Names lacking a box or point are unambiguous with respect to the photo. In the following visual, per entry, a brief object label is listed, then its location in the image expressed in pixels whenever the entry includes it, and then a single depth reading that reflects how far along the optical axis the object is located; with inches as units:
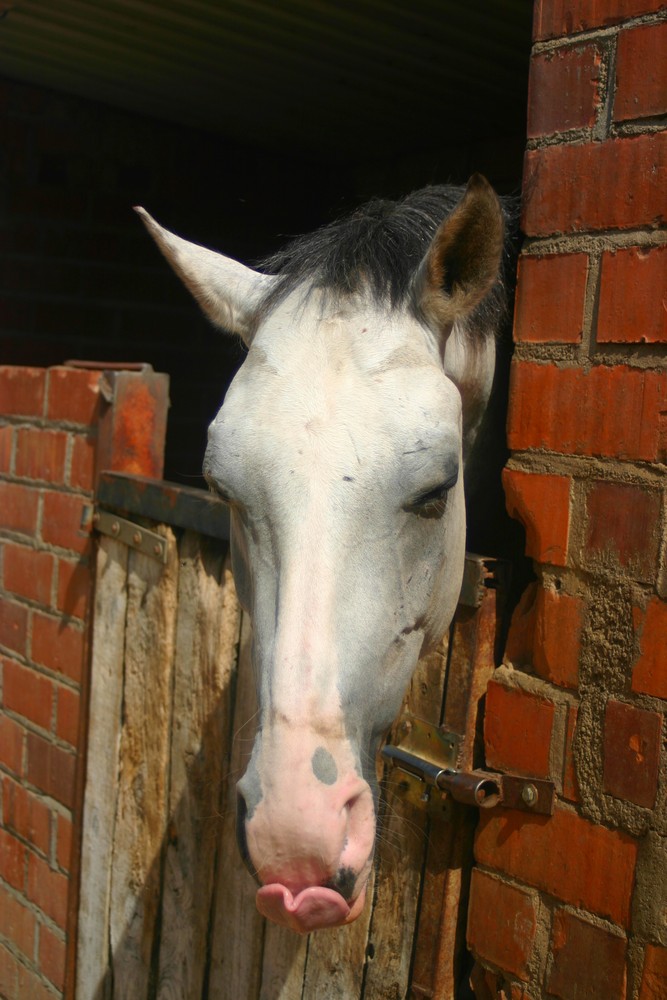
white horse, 47.2
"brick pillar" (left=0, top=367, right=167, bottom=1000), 101.4
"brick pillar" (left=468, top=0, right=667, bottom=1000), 57.2
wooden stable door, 68.0
